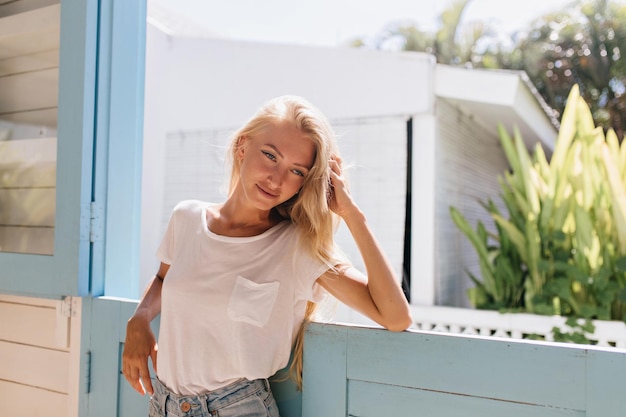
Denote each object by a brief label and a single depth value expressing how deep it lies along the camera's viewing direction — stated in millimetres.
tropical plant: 4223
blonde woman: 1418
